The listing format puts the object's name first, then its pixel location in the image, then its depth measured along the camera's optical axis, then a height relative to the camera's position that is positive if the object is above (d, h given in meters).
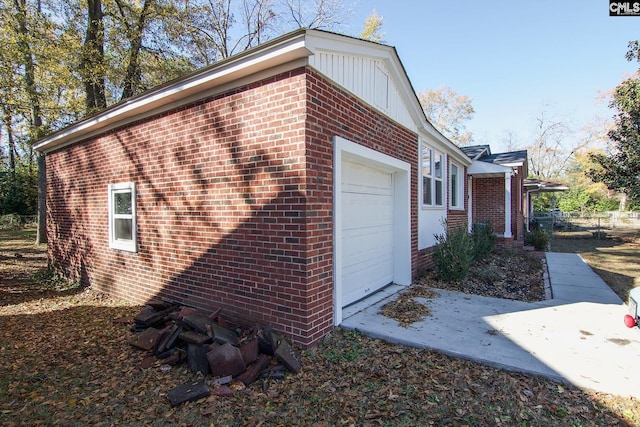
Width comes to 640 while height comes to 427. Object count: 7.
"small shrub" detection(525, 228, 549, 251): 12.71 -1.22
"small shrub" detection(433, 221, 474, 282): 6.91 -1.03
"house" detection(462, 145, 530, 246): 11.99 +0.72
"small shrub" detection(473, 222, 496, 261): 9.68 -0.94
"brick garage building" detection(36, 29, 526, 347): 3.94 +0.43
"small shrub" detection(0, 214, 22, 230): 22.64 -0.61
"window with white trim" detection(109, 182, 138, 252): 6.29 -0.09
